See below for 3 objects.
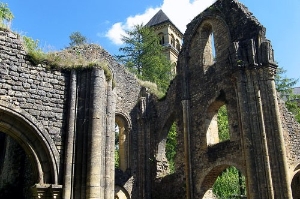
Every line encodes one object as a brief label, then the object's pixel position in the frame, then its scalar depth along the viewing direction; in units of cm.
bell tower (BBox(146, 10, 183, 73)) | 4062
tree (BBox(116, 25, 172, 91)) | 2736
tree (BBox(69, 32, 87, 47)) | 3164
